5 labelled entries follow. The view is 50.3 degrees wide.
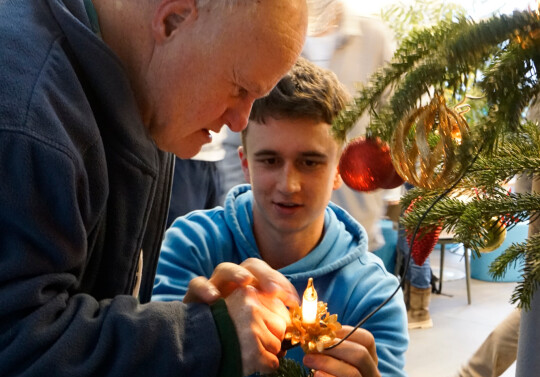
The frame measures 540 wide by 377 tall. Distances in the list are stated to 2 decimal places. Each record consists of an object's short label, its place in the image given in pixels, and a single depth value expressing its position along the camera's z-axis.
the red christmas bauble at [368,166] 0.73
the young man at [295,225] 1.07
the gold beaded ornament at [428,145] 0.55
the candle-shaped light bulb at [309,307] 0.67
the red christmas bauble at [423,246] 0.83
